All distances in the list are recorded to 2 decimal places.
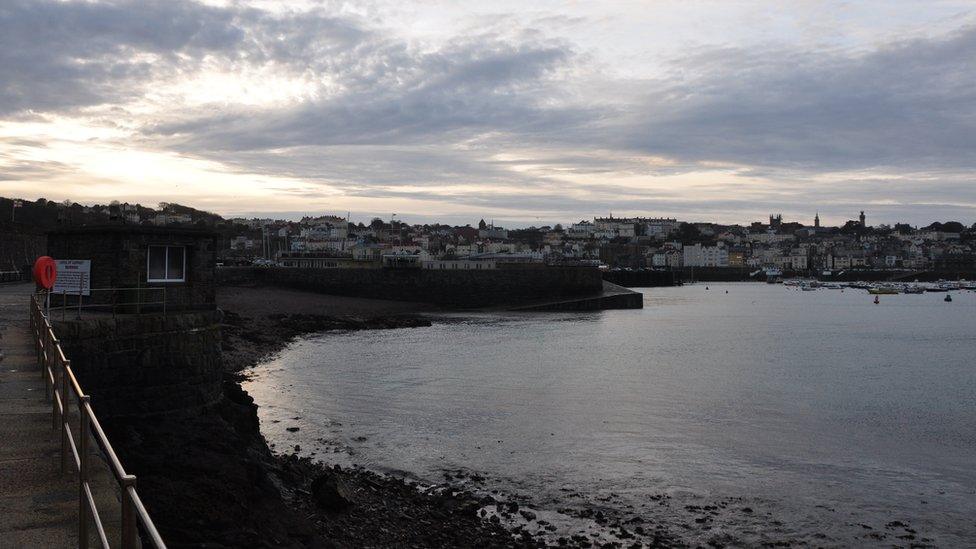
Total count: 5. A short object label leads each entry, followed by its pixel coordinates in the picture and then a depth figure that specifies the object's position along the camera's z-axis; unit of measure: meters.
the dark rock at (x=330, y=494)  13.55
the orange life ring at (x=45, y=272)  15.98
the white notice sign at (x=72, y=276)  18.19
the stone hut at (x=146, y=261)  18.22
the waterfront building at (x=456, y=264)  96.25
